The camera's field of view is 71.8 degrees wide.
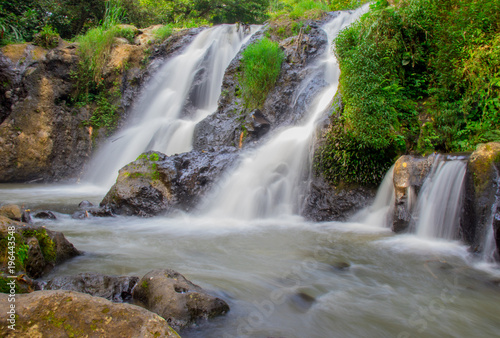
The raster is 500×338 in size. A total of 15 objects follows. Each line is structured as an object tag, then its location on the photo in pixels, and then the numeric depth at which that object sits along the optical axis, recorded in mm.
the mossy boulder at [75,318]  1693
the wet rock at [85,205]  7051
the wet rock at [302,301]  3211
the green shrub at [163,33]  14406
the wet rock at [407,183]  5449
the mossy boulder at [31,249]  3016
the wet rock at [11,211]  4746
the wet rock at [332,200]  6395
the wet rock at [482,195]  4359
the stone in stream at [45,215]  6327
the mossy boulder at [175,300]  2650
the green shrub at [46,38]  12445
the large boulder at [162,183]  6902
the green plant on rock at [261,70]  10086
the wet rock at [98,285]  2947
